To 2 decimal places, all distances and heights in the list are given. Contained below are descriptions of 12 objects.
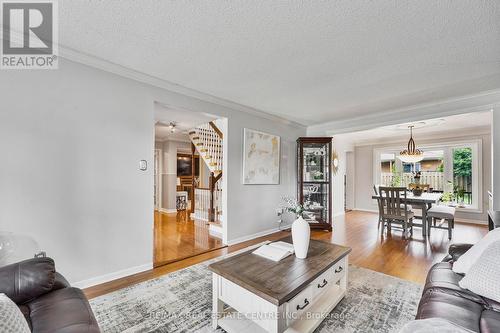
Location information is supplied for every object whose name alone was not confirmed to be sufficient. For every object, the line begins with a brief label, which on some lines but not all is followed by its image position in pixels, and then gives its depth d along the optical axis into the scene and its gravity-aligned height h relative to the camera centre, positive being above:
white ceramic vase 1.91 -0.64
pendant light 5.10 +0.27
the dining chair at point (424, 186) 5.66 -0.50
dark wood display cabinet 4.91 -0.24
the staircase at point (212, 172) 5.16 -0.13
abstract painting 4.01 +0.17
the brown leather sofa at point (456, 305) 1.07 -0.75
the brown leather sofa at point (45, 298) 0.99 -0.71
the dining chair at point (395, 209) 4.17 -0.84
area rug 1.72 -1.24
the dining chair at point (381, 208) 4.54 -0.85
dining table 4.18 -0.66
